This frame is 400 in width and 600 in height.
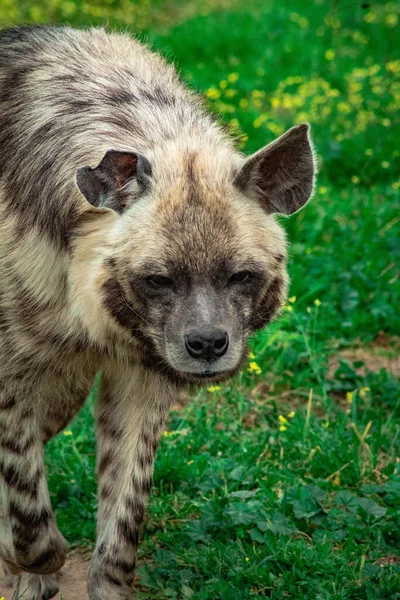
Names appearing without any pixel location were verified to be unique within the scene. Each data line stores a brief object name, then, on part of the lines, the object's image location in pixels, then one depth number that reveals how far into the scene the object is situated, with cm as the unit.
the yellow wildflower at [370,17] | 1861
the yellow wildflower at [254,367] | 934
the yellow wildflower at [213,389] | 955
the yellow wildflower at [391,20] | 1852
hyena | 651
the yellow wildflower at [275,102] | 1534
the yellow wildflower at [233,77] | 1616
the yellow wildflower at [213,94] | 1511
